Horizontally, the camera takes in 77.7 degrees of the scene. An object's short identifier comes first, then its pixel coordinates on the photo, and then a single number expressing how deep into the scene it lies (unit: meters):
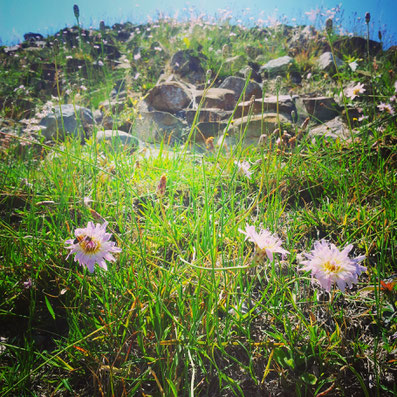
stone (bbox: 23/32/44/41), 8.67
